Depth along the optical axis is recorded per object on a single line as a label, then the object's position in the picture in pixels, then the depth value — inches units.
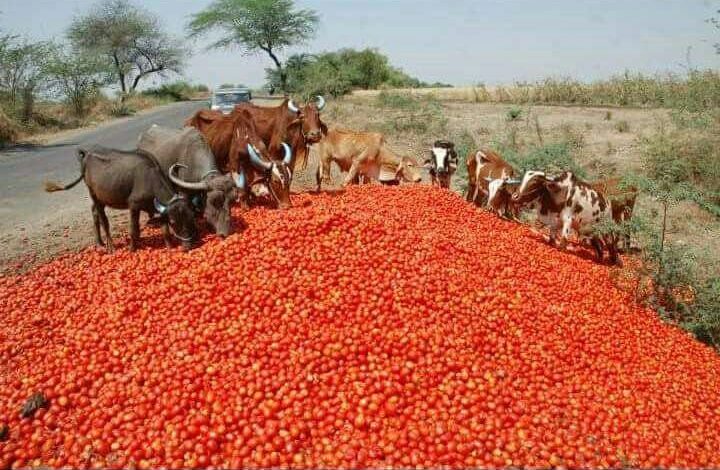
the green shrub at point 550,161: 431.5
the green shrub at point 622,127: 770.8
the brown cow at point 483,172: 401.4
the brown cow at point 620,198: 310.8
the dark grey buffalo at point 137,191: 266.5
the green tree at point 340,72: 1765.5
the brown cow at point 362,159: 455.5
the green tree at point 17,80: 938.1
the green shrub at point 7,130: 820.0
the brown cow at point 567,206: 310.7
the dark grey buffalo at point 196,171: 277.3
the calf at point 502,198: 375.9
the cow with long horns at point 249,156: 340.8
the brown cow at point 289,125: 406.9
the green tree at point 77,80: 1149.0
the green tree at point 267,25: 2042.3
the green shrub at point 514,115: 966.4
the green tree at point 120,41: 2199.8
